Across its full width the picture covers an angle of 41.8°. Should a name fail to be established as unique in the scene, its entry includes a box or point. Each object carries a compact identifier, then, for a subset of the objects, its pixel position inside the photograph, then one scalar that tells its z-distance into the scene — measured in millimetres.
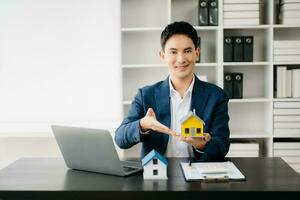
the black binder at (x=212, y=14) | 3264
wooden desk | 1354
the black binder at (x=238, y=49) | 3295
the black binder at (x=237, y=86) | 3344
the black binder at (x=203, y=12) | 3254
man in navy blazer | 1871
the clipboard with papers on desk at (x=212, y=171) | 1468
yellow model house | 1619
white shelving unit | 3453
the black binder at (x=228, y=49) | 3299
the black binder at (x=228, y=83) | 3340
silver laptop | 1512
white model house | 1511
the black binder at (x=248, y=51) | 3303
